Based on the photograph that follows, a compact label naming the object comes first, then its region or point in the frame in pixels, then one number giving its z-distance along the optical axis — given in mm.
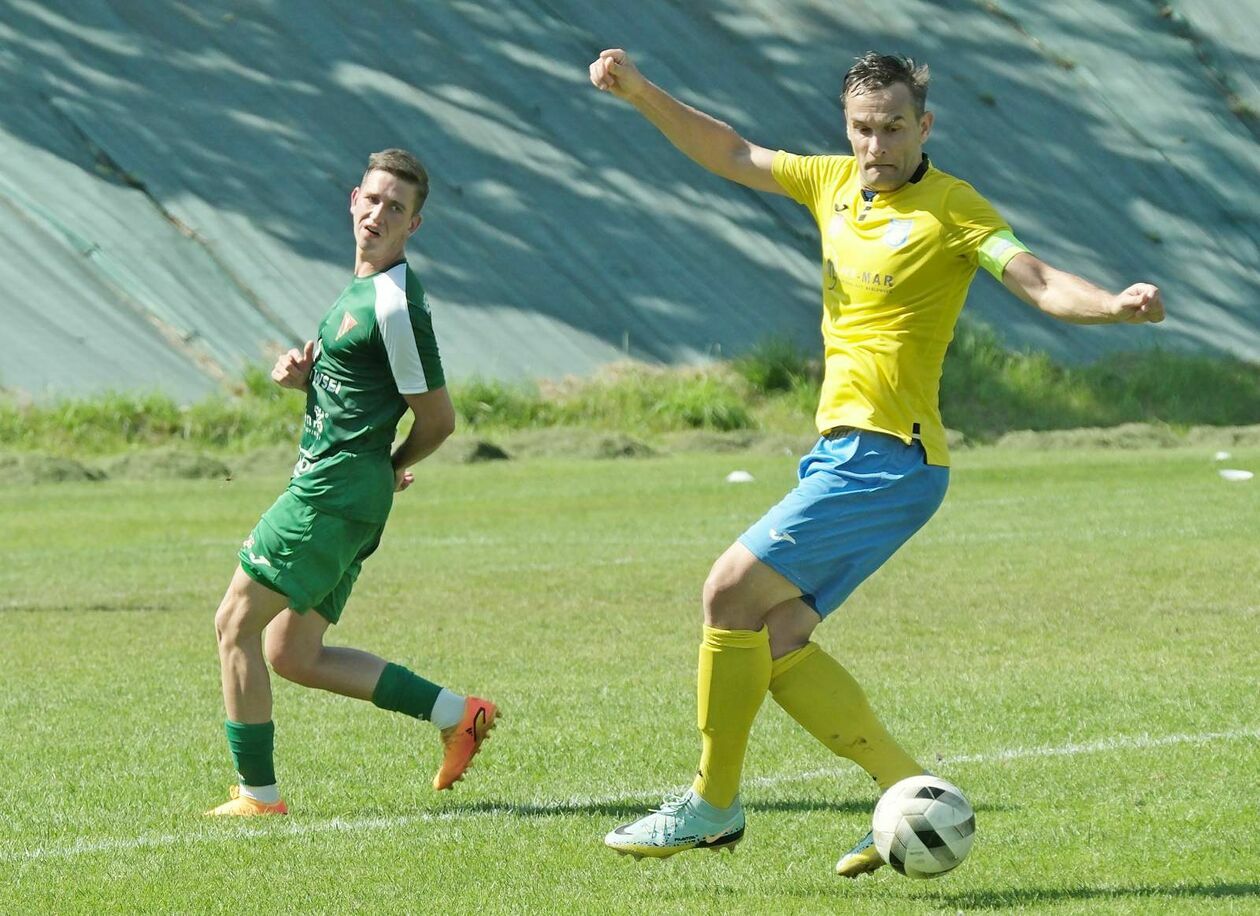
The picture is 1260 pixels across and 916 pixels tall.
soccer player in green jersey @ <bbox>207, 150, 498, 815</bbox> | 13367
